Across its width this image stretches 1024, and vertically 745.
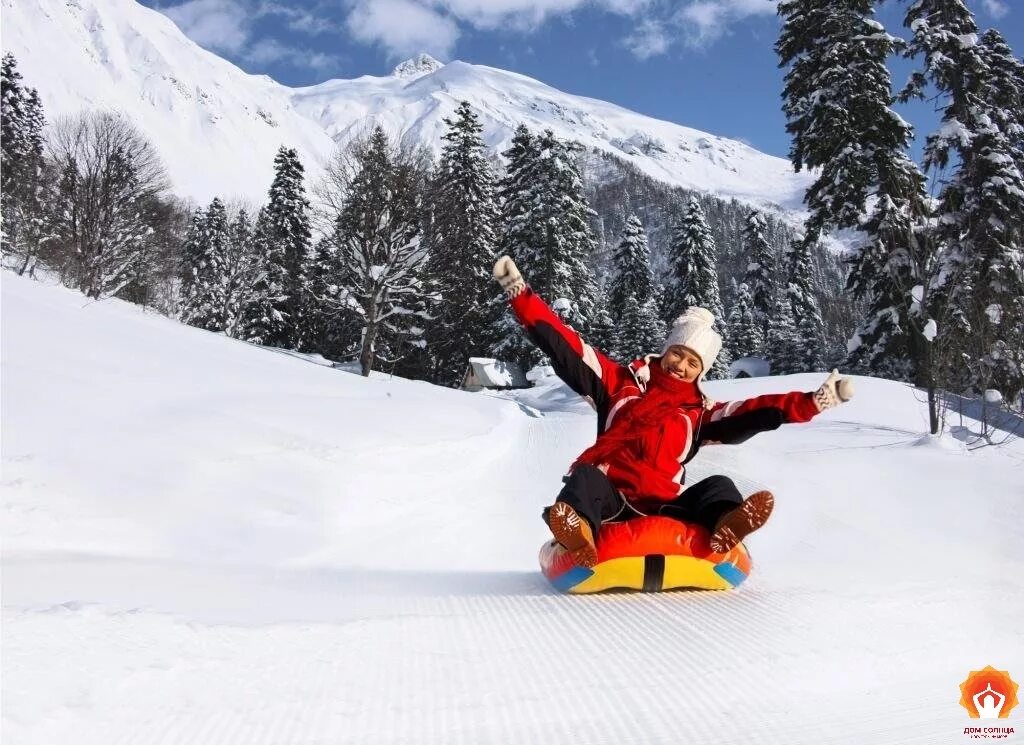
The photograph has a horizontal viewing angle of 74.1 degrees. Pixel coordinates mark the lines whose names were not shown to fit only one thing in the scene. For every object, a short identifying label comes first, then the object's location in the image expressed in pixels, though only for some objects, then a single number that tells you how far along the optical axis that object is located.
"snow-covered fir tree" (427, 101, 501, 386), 29.91
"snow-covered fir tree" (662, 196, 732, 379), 37.19
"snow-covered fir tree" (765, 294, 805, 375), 42.03
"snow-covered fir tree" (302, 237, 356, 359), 28.55
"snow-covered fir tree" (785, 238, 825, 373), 41.31
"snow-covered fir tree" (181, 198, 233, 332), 35.34
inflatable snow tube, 3.37
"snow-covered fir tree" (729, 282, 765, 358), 45.75
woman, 3.57
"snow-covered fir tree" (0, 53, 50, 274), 24.52
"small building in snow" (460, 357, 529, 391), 26.56
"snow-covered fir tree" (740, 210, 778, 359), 45.47
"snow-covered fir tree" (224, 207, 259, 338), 34.78
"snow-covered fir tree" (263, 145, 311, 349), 35.78
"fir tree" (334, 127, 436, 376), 21.16
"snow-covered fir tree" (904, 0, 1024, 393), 16.12
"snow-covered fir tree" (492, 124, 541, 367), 28.16
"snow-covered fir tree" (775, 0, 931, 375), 16.14
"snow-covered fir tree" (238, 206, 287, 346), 34.91
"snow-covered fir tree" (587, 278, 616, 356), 36.15
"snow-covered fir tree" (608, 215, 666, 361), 35.59
